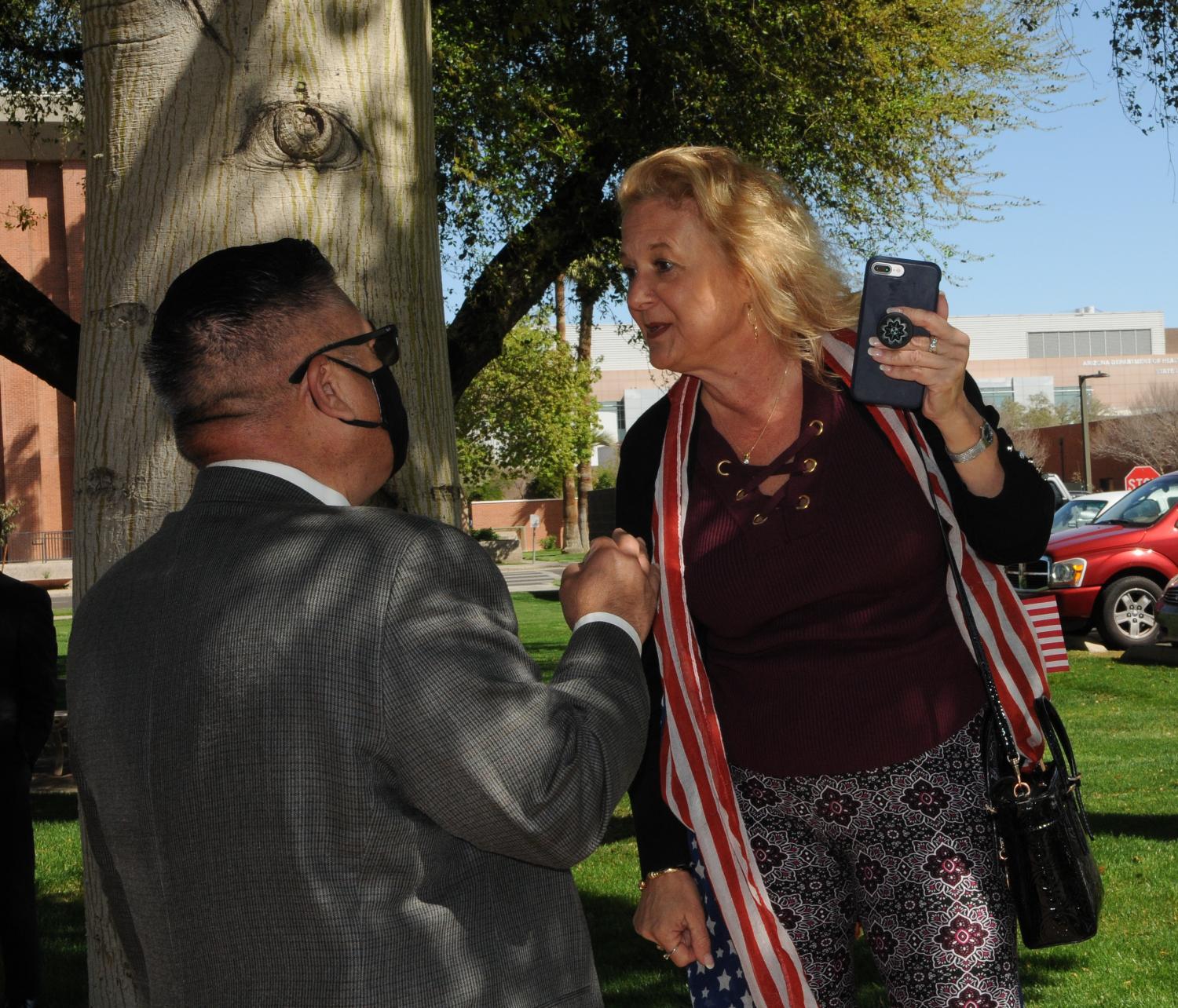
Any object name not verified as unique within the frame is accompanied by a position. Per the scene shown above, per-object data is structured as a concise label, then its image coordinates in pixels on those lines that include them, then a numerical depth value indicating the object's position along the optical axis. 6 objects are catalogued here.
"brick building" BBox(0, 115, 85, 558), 40.22
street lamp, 41.15
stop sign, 26.20
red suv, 15.47
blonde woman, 2.41
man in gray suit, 1.61
